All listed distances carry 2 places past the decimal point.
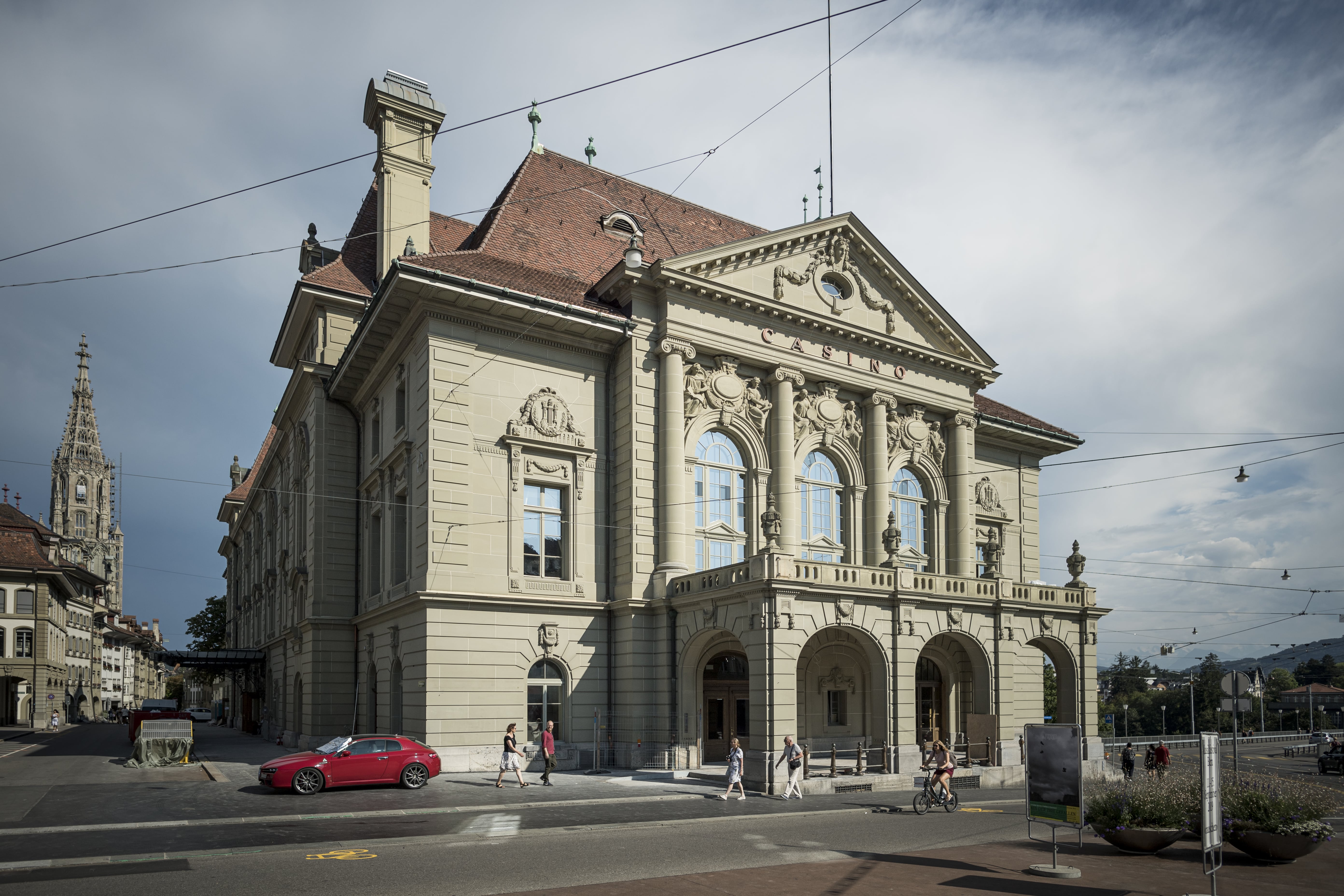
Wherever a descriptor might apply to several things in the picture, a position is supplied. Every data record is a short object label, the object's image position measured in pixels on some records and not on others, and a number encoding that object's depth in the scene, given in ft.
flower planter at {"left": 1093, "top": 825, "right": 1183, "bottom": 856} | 50.49
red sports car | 75.41
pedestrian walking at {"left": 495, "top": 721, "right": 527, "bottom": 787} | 81.25
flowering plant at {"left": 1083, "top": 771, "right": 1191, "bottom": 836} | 51.42
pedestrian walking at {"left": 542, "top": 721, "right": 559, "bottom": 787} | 83.76
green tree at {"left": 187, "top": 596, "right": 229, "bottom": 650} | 278.67
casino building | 95.25
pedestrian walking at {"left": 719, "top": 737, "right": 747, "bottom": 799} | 79.00
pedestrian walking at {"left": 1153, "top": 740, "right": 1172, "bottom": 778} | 105.91
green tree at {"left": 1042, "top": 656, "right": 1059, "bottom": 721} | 258.57
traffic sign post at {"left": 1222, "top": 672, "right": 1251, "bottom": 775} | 61.98
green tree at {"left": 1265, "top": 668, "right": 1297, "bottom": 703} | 465.47
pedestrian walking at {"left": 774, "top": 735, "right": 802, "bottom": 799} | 82.58
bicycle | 73.26
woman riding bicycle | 73.36
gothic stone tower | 554.87
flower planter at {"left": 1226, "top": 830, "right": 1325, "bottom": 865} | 48.34
